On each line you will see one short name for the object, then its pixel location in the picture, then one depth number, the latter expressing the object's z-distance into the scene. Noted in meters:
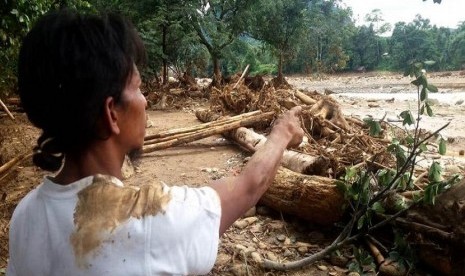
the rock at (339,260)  2.86
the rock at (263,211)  3.62
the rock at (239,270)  2.69
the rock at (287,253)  2.99
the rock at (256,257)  2.81
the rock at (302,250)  3.01
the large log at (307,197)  3.13
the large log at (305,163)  3.93
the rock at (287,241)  3.16
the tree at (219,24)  13.80
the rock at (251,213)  3.57
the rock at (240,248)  2.95
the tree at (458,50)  28.89
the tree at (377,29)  31.97
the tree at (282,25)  15.40
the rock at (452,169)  3.93
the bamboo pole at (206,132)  5.56
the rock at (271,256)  2.91
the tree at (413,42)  29.12
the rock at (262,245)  3.09
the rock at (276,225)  3.37
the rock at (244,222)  3.41
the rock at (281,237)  3.21
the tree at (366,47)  33.66
